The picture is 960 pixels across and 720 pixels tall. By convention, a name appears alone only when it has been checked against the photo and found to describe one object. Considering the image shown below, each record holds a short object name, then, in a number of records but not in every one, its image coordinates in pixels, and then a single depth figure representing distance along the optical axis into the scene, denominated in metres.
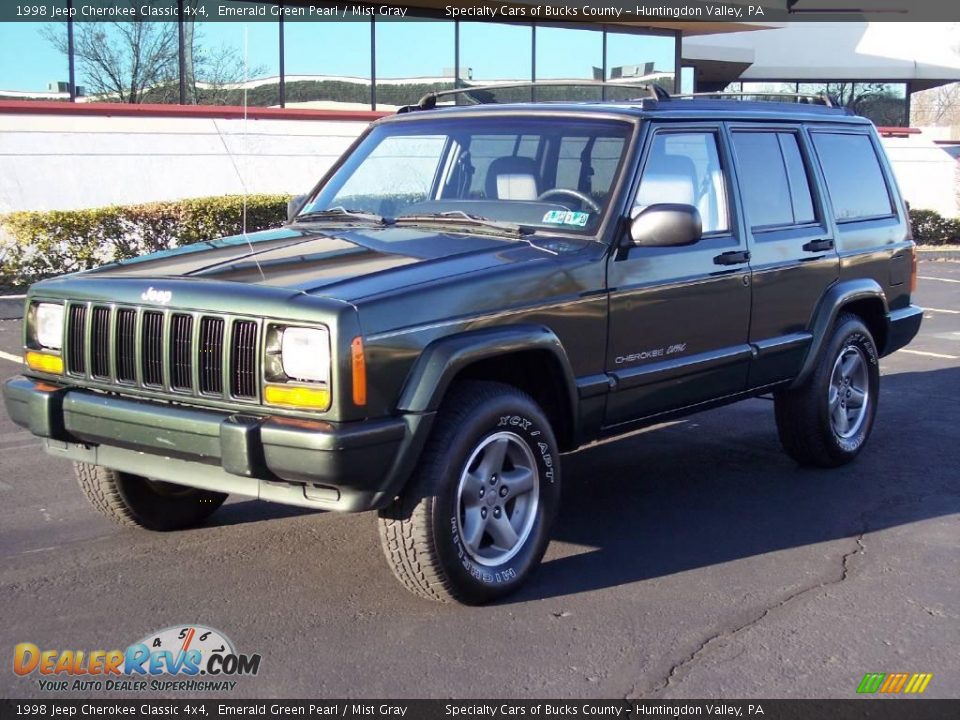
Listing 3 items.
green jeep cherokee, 4.19
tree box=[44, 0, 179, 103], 15.98
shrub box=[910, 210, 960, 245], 24.05
